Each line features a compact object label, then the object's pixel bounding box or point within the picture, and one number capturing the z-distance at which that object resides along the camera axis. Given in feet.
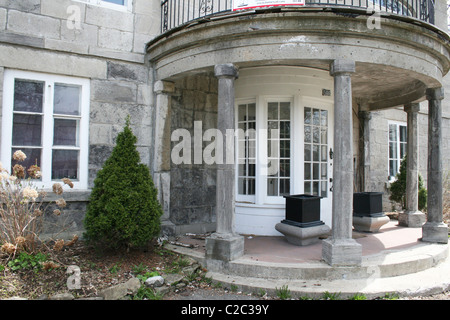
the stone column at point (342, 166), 15.06
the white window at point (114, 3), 19.17
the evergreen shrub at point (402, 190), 27.76
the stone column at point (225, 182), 15.94
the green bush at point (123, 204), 15.20
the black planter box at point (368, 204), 21.77
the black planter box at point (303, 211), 18.38
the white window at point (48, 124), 17.25
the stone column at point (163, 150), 20.02
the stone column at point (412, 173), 23.43
